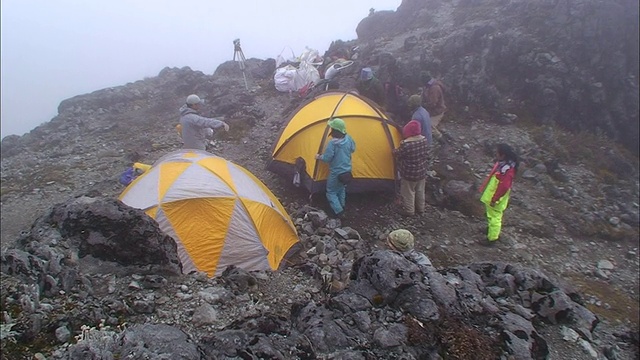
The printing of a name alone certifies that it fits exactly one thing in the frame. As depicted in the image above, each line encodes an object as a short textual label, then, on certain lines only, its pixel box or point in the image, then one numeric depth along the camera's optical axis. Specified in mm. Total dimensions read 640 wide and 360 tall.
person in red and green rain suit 8930
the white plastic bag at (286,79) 18609
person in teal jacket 9688
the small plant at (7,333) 4421
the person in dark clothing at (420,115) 10719
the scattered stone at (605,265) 9962
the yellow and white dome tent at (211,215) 8000
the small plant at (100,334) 4094
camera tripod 20119
